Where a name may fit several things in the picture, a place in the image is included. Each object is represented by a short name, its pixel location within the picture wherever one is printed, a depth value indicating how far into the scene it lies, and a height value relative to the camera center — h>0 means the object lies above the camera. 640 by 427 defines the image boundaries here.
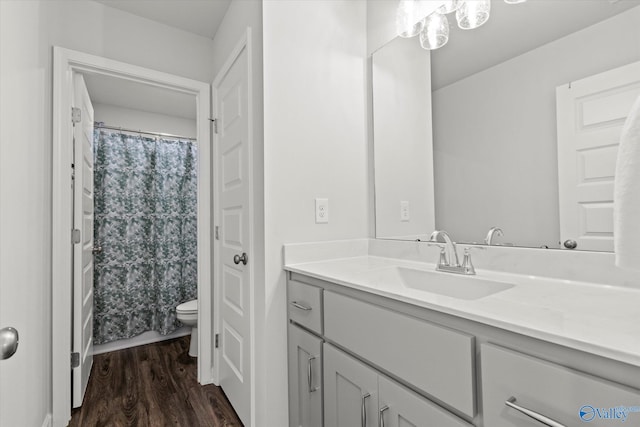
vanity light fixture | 1.32 +0.92
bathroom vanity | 0.55 -0.31
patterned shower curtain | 2.80 -0.11
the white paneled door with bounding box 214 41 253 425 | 1.64 -0.08
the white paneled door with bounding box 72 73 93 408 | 1.83 -0.13
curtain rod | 2.84 +0.89
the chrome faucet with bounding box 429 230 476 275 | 1.19 -0.17
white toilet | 2.59 -0.84
